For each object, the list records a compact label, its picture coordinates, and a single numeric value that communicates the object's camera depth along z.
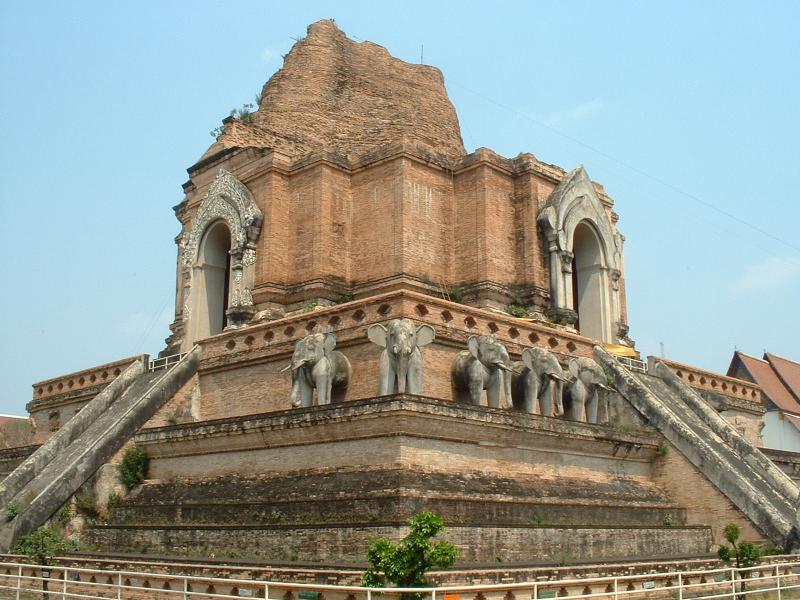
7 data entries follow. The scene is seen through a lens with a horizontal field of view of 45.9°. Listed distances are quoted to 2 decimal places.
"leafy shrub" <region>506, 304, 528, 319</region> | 20.97
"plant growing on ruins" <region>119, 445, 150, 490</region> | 17.03
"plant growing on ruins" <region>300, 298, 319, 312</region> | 20.17
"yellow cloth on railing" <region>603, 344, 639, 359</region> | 21.52
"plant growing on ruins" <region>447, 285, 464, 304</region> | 21.00
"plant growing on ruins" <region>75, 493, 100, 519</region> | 16.41
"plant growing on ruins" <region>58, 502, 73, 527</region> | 16.12
